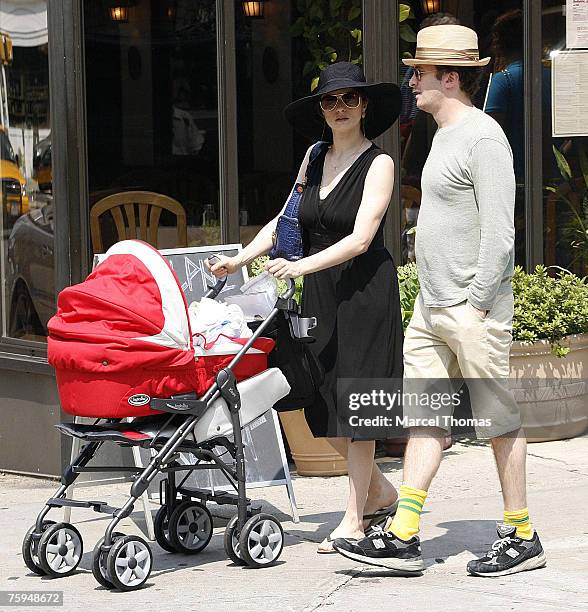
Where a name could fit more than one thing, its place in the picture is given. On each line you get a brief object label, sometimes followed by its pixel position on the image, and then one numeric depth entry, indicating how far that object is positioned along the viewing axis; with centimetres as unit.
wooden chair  1295
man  893
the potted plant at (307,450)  1238
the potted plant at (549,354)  1371
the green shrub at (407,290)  1295
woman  977
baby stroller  877
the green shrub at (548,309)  1368
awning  1265
